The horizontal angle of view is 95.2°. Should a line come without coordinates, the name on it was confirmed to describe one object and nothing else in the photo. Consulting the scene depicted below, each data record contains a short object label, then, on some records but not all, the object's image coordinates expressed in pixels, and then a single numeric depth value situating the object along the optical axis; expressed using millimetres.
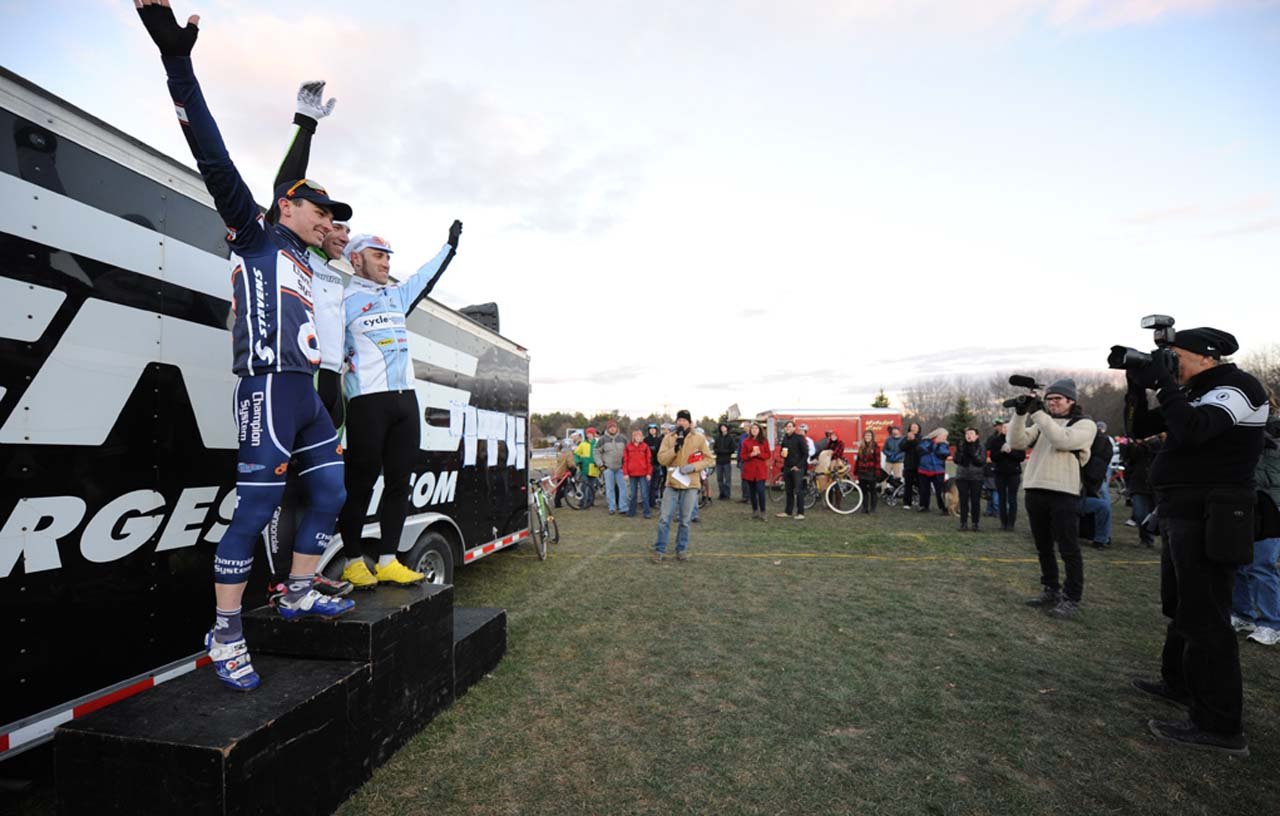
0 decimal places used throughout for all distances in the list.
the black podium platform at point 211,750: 1893
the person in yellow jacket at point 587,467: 14398
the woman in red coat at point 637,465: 12414
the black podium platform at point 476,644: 3541
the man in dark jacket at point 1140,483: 8641
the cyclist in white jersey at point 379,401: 3162
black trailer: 2047
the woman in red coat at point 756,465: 12195
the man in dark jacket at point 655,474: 13273
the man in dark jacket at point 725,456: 14992
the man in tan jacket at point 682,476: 7488
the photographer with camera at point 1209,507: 2990
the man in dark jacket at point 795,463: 12180
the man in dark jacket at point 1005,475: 9828
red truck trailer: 21703
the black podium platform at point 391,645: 2676
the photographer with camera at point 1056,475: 4973
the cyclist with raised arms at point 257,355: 2170
